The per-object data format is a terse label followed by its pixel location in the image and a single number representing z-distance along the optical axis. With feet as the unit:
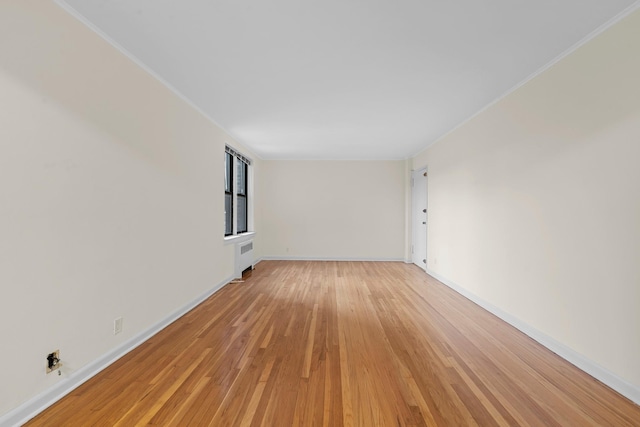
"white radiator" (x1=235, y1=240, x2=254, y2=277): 16.51
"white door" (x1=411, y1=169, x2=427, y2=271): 19.52
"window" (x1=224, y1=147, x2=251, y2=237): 16.88
